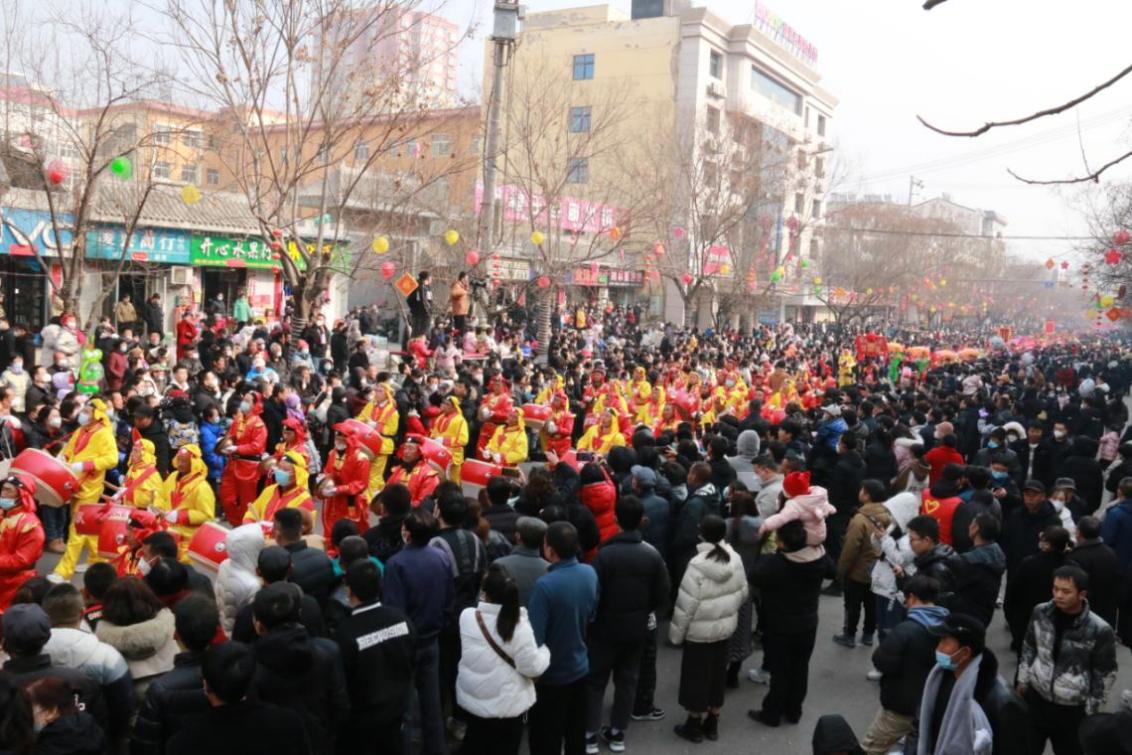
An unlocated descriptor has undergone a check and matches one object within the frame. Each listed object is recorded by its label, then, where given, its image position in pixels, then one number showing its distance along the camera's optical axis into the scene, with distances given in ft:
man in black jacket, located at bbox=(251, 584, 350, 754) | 11.71
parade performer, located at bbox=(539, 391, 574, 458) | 34.55
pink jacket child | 18.57
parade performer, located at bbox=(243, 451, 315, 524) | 20.62
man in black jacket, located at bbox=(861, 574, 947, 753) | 14.42
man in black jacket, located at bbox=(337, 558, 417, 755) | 13.16
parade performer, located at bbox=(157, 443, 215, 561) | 20.86
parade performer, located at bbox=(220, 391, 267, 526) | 27.45
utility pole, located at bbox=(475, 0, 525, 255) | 53.72
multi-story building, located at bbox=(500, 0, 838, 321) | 101.76
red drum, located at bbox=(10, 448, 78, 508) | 22.36
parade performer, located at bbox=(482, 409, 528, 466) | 30.42
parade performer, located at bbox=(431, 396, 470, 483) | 29.32
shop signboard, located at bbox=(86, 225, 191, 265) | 61.26
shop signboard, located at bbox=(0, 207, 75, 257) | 56.90
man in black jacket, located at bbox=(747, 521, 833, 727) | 17.78
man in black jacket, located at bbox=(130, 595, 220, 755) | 11.05
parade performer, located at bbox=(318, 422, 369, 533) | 24.66
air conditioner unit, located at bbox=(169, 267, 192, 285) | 67.26
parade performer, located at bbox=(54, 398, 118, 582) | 23.38
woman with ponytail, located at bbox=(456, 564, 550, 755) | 13.73
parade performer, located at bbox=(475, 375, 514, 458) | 32.73
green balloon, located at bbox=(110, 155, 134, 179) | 41.83
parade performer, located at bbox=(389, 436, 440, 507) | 23.12
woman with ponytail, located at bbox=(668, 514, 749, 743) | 17.22
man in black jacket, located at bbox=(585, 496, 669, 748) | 16.65
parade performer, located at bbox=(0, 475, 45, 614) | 18.48
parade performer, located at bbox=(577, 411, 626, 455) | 33.12
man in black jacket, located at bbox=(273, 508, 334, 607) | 15.25
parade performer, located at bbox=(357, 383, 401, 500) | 30.45
